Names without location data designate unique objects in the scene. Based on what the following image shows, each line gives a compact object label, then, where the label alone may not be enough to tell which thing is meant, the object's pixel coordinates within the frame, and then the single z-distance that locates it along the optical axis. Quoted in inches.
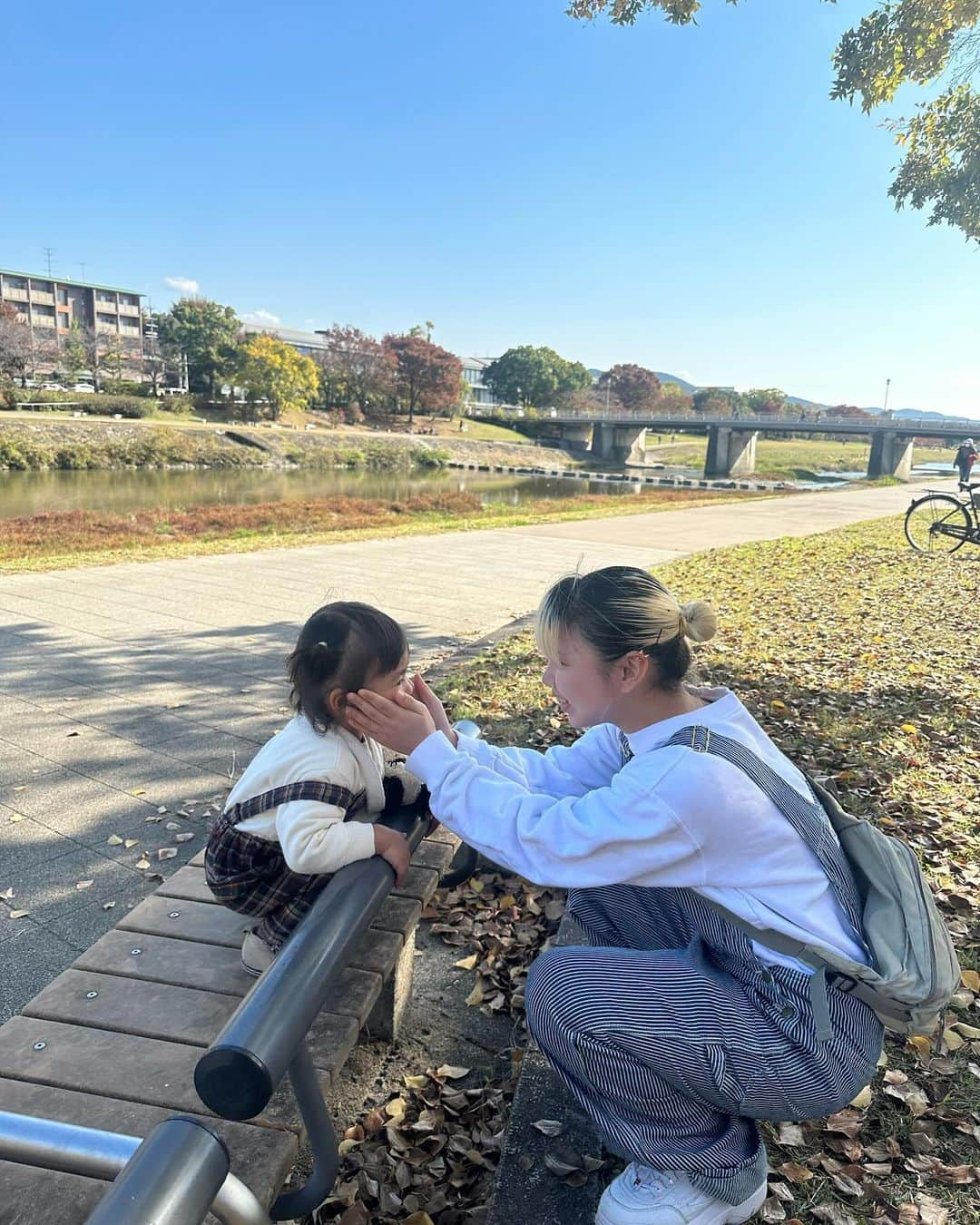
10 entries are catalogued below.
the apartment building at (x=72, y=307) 3233.3
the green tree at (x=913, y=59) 245.3
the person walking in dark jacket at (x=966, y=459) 704.7
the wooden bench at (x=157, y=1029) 56.9
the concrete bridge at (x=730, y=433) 2144.4
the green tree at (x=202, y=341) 2657.5
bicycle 446.3
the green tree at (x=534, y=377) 3895.2
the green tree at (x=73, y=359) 2404.0
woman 60.7
